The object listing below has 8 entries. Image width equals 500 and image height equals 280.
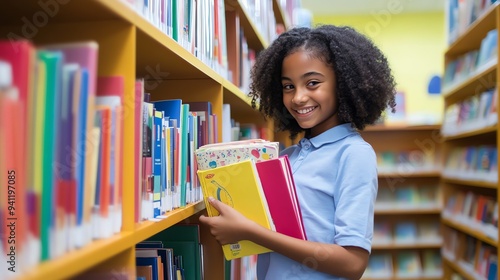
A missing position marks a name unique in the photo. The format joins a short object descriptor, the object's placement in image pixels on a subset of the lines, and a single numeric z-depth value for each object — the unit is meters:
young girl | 1.14
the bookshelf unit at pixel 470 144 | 2.88
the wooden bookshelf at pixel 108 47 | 0.64
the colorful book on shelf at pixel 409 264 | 4.48
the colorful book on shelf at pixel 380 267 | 4.48
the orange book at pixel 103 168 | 0.72
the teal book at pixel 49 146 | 0.58
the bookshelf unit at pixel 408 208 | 4.48
